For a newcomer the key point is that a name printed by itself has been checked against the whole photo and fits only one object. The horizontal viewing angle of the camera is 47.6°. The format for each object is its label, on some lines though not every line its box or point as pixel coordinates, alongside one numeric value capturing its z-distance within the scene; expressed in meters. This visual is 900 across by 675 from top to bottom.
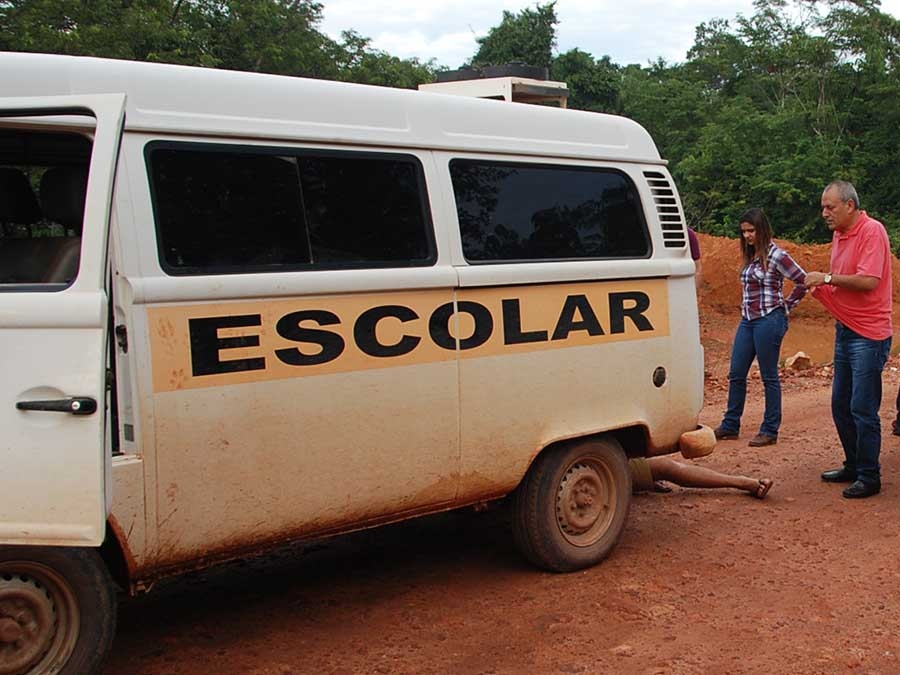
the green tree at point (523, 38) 33.94
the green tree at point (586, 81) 34.47
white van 3.22
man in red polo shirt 6.38
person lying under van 6.43
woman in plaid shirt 7.99
